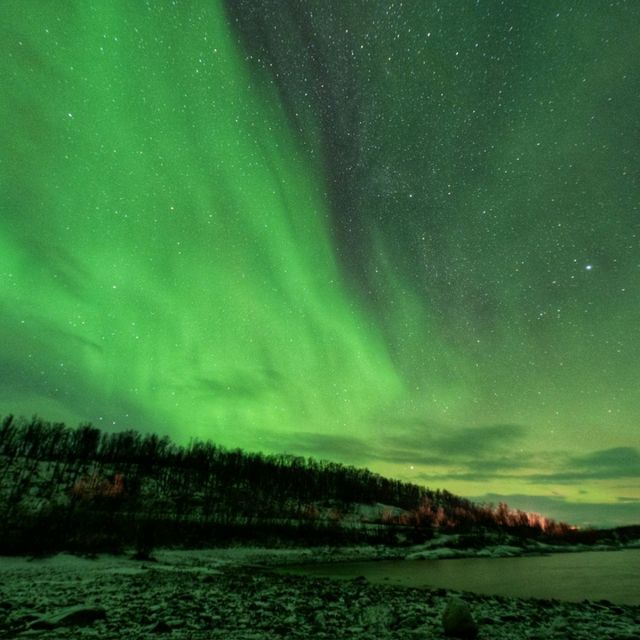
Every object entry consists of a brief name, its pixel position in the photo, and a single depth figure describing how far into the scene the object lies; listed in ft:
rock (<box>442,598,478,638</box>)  34.32
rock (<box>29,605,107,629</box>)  31.58
